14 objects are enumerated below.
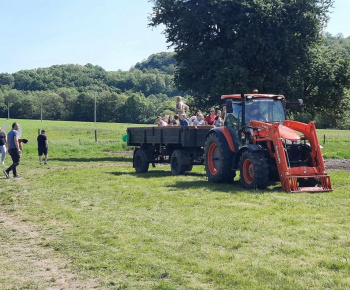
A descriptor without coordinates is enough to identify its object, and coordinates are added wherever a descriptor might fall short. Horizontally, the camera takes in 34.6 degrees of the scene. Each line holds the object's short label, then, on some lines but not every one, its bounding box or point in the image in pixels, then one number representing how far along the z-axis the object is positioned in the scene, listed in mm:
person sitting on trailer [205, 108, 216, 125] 19297
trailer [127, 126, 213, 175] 17906
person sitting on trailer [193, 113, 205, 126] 19125
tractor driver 14836
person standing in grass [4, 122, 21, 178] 18906
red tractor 13320
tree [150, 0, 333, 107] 27188
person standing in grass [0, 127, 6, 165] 20312
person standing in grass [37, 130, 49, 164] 25891
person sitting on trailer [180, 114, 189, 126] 19250
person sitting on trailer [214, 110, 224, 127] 17906
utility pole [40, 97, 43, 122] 103825
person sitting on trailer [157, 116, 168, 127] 21141
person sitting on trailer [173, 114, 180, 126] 20484
